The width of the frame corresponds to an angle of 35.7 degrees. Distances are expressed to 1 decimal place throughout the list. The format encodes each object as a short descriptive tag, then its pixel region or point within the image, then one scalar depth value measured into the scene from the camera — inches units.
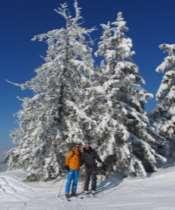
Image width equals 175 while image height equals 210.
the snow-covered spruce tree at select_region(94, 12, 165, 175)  551.1
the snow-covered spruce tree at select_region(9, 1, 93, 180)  541.6
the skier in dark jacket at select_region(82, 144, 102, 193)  449.7
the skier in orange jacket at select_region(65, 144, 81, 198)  419.8
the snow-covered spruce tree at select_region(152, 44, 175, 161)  751.7
